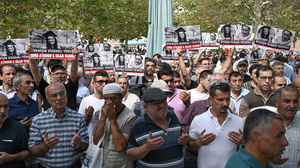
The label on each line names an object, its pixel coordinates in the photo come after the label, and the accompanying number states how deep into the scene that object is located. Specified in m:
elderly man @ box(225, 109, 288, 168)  2.45
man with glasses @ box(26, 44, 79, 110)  5.76
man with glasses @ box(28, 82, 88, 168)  4.00
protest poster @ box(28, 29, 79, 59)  6.45
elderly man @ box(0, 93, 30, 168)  3.89
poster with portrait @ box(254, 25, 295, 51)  9.53
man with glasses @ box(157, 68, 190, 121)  5.05
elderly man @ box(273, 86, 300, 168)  3.74
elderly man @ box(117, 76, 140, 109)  5.96
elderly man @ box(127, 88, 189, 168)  3.69
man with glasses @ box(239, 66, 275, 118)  5.29
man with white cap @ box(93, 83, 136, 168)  3.89
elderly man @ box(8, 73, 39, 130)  4.91
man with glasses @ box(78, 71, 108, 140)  4.89
